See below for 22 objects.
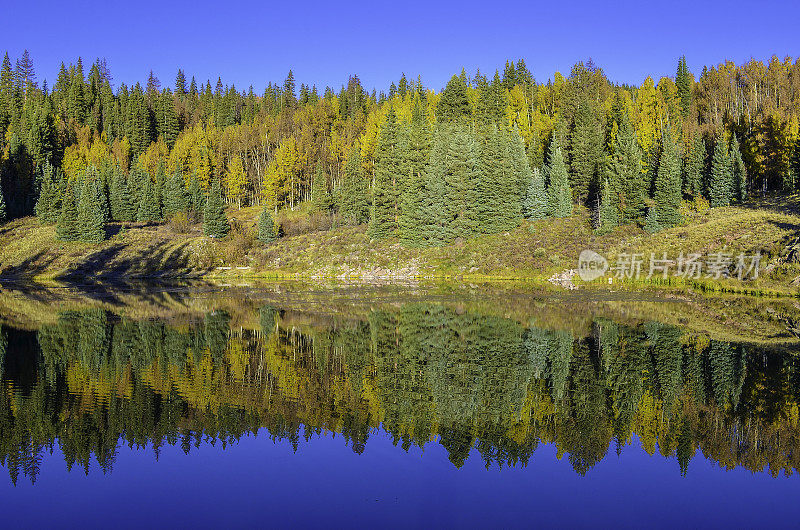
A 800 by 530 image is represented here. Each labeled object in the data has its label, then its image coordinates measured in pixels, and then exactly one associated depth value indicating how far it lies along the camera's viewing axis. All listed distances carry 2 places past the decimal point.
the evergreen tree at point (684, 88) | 92.88
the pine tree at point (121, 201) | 89.44
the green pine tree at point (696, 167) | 67.62
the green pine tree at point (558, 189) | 67.44
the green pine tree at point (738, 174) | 65.25
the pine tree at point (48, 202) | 83.62
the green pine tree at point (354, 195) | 76.44
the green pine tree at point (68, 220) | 76.00
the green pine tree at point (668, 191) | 58.97
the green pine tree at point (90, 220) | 76.44
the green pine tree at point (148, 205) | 89.50
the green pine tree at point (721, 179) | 64.31
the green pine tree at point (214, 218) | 75.19
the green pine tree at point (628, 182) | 62.53
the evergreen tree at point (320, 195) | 83.00
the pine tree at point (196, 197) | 91.00
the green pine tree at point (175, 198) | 90.00
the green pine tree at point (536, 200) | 68.19
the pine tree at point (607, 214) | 61.36
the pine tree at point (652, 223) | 58.91
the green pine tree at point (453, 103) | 84.25
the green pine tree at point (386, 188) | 69.81
